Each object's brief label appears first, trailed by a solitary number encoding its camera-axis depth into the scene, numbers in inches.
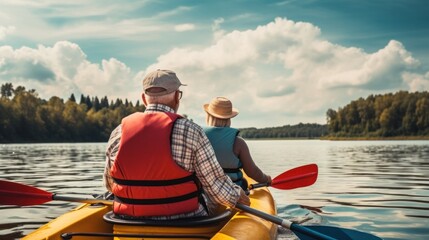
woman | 239.6
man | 143.9
